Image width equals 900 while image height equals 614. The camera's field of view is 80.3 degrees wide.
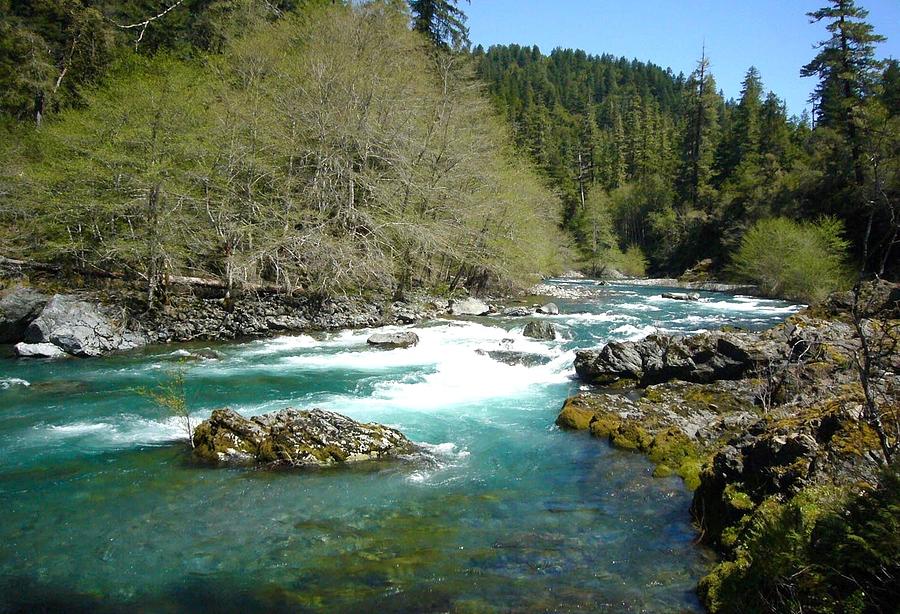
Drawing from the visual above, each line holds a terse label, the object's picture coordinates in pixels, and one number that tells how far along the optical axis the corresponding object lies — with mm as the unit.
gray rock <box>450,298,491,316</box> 24094
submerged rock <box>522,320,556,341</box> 17206
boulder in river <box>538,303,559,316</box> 23656
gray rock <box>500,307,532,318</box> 23656
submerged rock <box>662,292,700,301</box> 29342
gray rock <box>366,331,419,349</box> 16281
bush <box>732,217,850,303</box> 26484
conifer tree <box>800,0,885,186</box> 30922
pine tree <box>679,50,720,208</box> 55031
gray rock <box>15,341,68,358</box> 13656
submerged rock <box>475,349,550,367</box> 13914
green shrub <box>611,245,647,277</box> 52469
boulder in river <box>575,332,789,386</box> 11438
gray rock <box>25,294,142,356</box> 14328
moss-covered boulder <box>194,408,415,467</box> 7410
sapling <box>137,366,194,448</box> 8023
